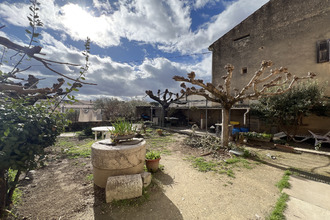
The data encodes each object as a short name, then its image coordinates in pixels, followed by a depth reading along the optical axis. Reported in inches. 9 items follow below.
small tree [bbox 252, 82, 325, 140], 258.3
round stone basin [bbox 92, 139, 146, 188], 112.7
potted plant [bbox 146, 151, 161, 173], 149.8
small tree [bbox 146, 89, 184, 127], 527.2
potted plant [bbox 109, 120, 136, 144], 129.8
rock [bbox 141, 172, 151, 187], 119.1
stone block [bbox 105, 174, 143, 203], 99.9
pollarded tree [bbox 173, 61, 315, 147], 199.8
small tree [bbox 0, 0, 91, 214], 48.8
